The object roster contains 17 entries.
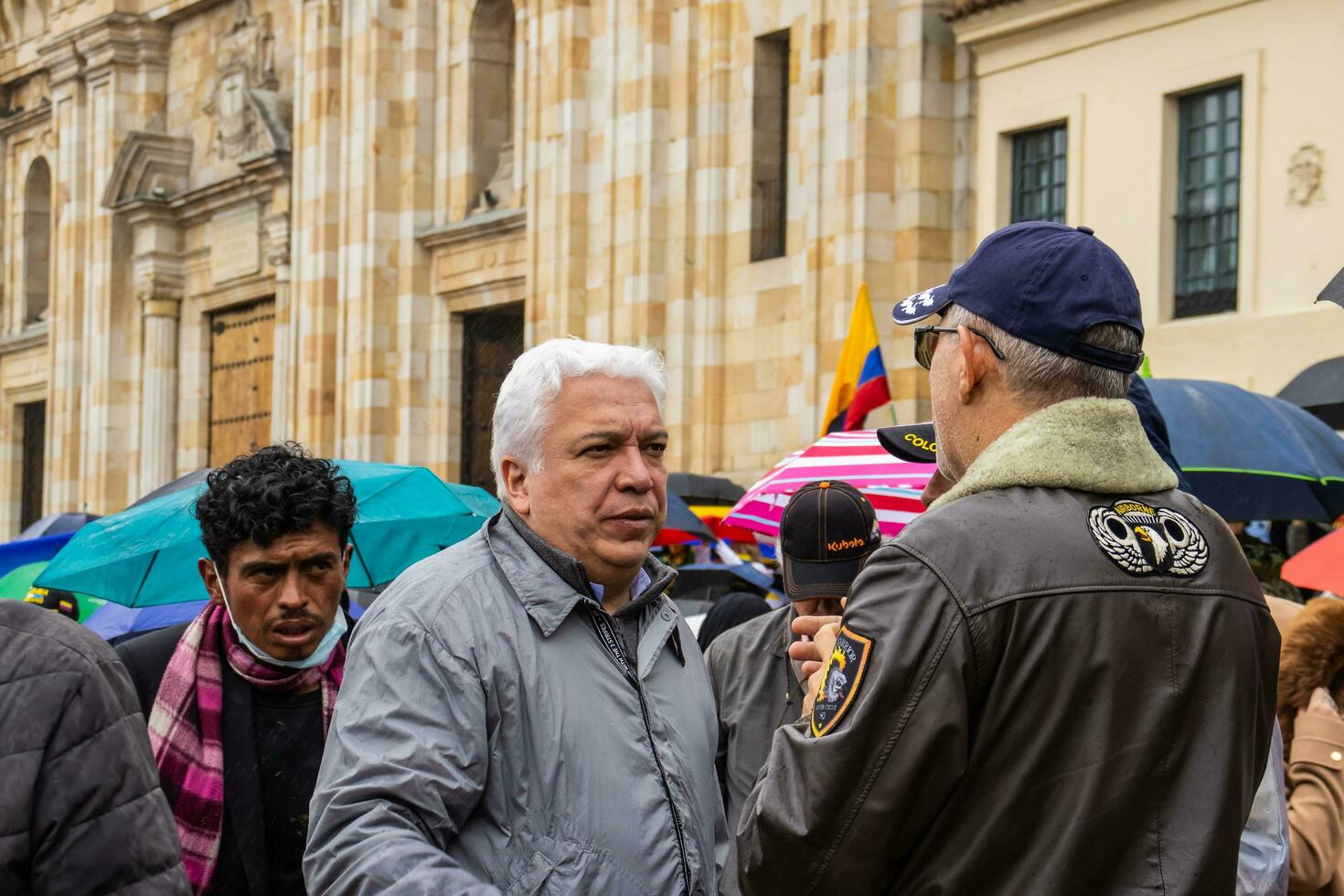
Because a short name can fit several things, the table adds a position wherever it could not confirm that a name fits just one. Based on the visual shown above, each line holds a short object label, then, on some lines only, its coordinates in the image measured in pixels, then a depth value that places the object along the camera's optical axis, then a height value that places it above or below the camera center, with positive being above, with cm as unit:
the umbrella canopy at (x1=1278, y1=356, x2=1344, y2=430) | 1135 +25
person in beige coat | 522 -83
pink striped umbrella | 812 -21
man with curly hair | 492 -69
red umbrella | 619 -43
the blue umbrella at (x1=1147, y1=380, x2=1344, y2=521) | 827 -12
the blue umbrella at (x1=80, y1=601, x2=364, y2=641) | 814 -89
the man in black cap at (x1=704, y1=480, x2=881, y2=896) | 545 -48
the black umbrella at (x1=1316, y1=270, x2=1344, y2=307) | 515 +37
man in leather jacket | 284 -41
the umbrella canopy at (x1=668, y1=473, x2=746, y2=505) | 1506 -54
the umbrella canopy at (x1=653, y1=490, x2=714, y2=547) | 1197 -65
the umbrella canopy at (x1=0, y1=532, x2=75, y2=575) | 1062 -80
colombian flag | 1308 +39
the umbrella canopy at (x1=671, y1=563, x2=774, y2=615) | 1159 -95
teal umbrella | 699 -47
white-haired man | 333 -51
